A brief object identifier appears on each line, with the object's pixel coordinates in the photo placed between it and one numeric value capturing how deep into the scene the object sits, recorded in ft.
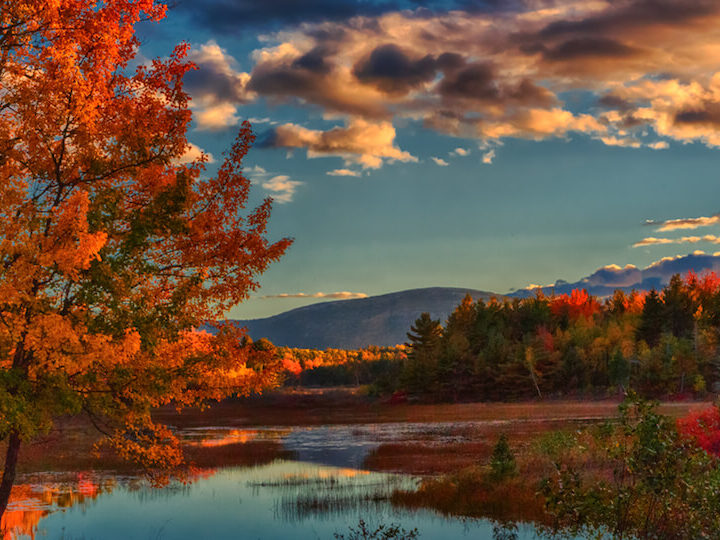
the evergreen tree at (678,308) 469.16
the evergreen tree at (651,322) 453.99
